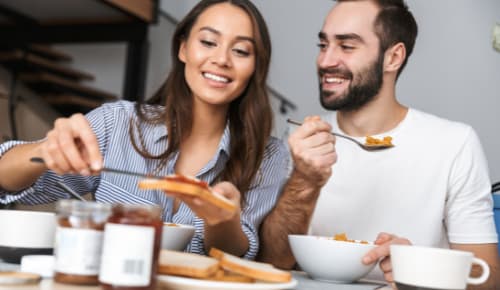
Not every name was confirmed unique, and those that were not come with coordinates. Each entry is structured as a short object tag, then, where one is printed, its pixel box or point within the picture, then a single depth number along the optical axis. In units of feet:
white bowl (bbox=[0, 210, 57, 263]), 2.98
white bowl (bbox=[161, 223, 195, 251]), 3.30
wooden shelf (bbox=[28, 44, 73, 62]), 13.73
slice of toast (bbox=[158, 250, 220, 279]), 2.58
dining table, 2.35
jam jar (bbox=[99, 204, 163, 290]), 2.24
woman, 4.17
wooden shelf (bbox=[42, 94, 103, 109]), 14.11
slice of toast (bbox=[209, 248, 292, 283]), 2.67
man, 5.54
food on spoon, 5.73
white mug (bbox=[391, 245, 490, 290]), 2.83
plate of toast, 2.46
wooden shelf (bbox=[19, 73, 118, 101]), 13.76
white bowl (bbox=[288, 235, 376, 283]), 3.46
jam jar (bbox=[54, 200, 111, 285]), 2.39
